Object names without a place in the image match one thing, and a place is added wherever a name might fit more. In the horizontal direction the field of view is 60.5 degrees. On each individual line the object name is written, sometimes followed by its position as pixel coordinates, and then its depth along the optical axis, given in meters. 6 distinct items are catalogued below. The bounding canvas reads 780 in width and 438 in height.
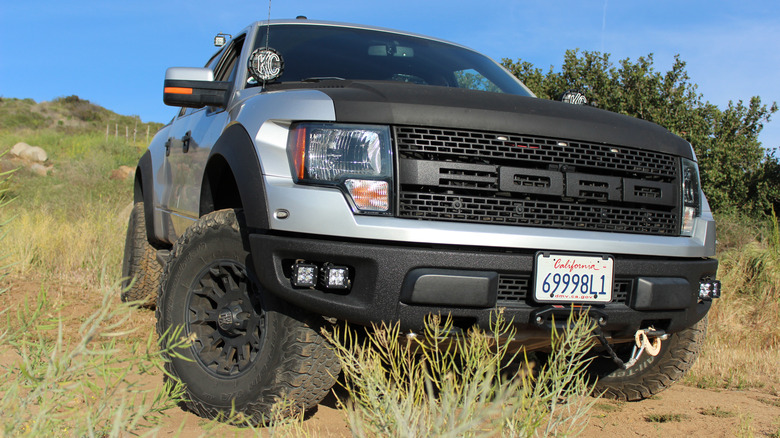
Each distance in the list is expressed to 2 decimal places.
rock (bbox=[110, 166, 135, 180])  22.00
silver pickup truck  2.55
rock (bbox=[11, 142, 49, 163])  26.62
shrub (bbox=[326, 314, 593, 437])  1.52
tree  13.75
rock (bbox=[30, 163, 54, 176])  25.56
